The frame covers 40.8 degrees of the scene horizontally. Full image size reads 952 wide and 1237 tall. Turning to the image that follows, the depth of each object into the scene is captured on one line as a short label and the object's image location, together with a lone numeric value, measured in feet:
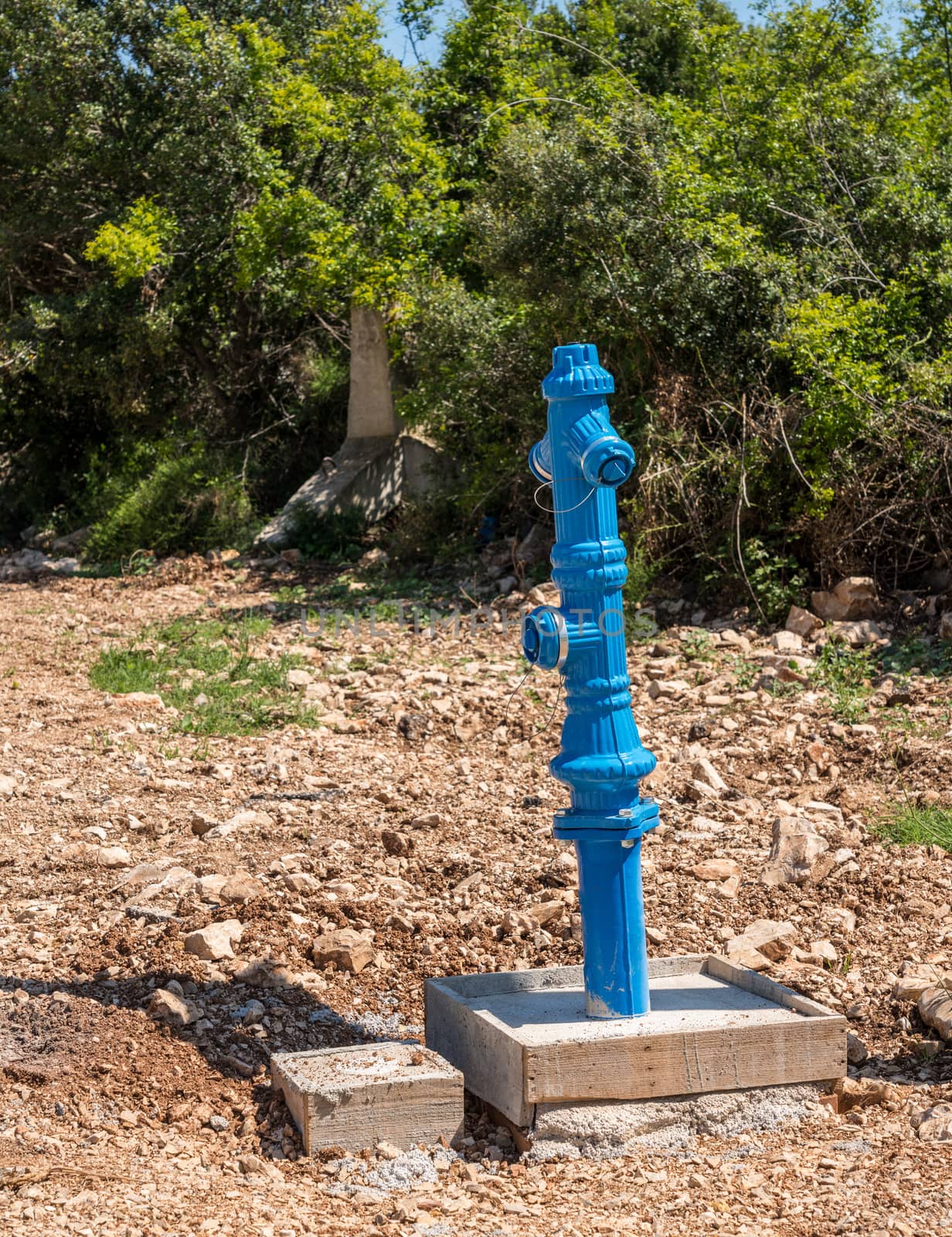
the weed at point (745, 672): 22.38
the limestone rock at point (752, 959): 12.16
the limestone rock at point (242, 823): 16.08
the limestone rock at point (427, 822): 16.37
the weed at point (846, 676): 20.58
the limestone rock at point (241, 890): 13.69
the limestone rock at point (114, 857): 15.10
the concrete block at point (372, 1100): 8.98
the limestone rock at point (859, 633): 24.25
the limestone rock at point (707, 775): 17.62
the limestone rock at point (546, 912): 13.28
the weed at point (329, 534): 39.73
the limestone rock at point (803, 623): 24.99
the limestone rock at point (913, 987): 11.32
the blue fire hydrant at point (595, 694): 9.58
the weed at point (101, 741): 19.99
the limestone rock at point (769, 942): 12.50
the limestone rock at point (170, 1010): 11.10
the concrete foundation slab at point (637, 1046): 9.09
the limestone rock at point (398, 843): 15.42
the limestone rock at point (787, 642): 24.16
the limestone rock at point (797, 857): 14.26
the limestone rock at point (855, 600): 25.26
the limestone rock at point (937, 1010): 10.73
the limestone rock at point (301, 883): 14.03
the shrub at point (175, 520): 42.27
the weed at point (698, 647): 24.35
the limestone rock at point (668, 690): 22.20
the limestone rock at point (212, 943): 12.34
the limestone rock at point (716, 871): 14.46
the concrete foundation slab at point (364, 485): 41.16
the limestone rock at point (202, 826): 16.28
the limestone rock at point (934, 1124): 8.92
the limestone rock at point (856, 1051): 10.72
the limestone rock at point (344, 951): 12.42
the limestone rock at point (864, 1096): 9.73
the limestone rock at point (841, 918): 13.12
